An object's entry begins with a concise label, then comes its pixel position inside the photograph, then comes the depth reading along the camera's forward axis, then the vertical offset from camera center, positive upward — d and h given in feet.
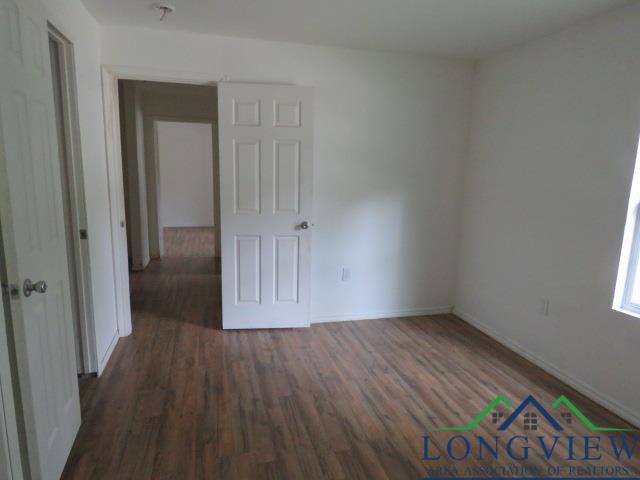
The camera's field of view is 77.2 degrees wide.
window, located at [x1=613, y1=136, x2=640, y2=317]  7.66 -1.52
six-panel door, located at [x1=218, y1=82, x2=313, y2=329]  10.48 -0.75
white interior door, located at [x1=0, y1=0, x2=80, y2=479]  4.50 -0.81
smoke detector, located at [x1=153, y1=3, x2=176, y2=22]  8.29 +3.41
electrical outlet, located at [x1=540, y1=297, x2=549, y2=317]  9.55 -2.95
